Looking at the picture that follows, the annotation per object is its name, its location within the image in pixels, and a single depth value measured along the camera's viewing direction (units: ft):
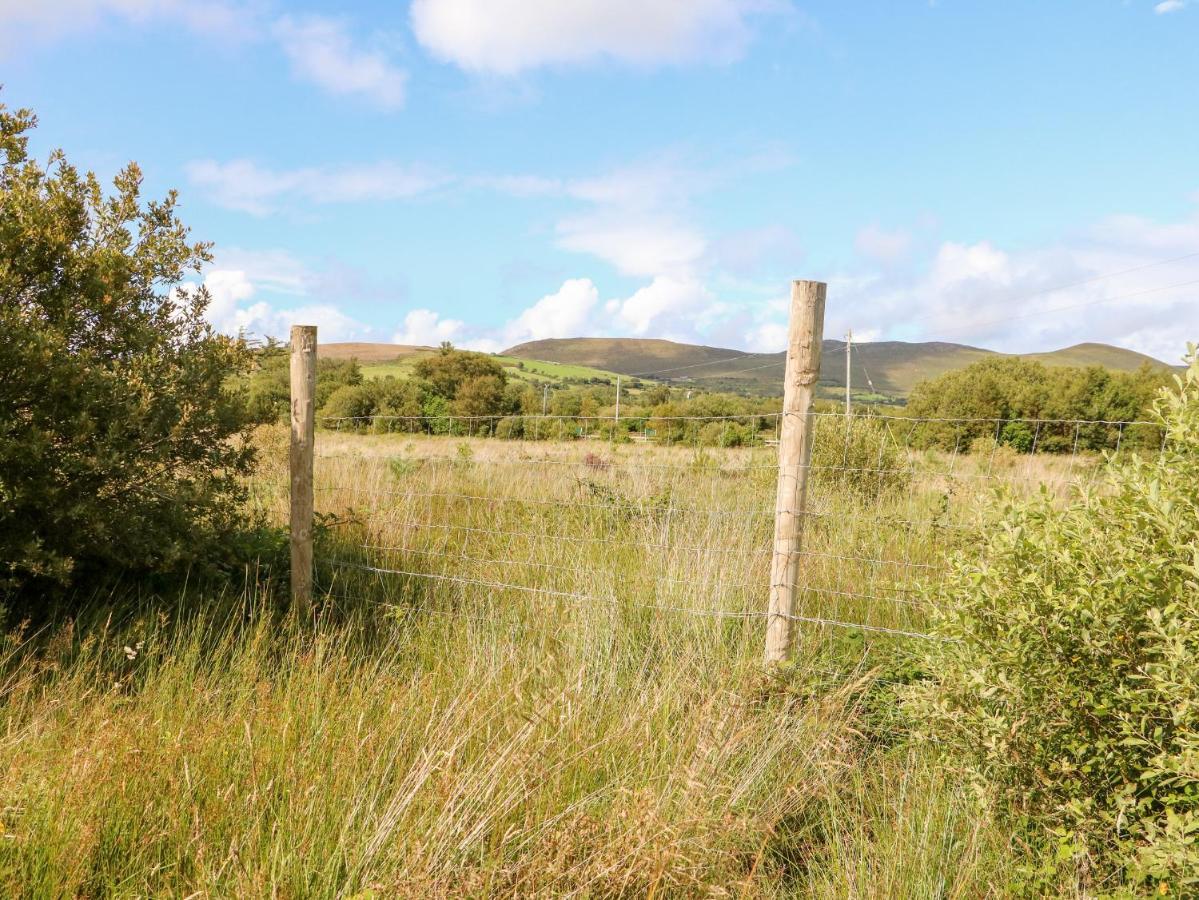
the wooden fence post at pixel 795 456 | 14.19
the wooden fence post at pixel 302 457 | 19.07
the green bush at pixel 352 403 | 126.52
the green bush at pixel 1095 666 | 8.57
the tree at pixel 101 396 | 14.87
